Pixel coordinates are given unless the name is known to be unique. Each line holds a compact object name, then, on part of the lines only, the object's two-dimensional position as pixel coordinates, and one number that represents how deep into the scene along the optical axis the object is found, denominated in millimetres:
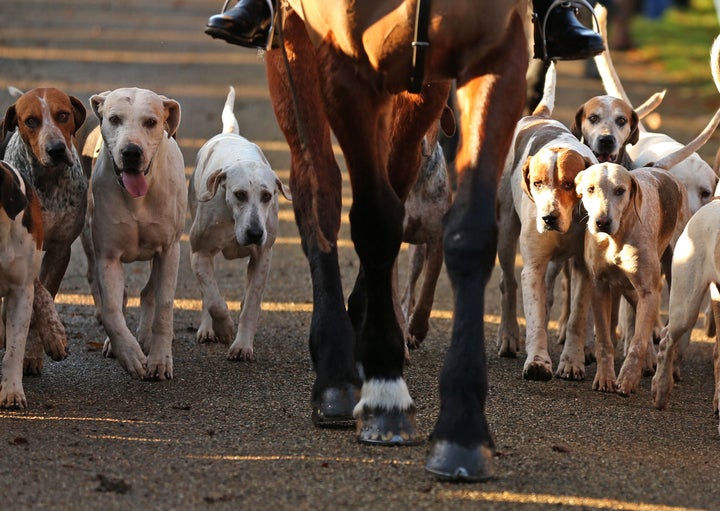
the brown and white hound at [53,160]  14859
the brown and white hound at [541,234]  14836
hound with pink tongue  14262
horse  10773
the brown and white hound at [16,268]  12867
